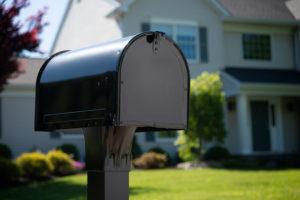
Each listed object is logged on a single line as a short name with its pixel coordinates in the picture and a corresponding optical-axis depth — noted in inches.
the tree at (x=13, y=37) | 381.1
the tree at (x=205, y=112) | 644.1
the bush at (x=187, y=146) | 657.6
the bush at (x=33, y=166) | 518.6
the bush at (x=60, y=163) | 564.1
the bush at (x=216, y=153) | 694.5
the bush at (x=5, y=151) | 656.9
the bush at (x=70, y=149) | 702.5
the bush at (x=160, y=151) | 707.6
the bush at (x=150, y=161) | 634.8
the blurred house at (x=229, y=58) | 735.1
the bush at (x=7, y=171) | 476.7
